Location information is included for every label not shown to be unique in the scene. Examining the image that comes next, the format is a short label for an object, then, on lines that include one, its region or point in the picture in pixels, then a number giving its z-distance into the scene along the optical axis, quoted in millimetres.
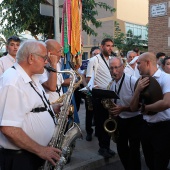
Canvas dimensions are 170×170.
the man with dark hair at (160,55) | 6979
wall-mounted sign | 11055
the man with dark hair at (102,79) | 4508
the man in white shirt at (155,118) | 3014
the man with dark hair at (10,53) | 4355
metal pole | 5266
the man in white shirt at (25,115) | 2051
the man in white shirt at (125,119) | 3617
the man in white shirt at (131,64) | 5918
